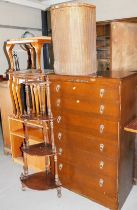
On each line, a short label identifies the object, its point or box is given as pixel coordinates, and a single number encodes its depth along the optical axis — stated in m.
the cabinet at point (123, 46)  2.14
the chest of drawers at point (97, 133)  1.93
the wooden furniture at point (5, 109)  3.17
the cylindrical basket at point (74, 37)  1.99
